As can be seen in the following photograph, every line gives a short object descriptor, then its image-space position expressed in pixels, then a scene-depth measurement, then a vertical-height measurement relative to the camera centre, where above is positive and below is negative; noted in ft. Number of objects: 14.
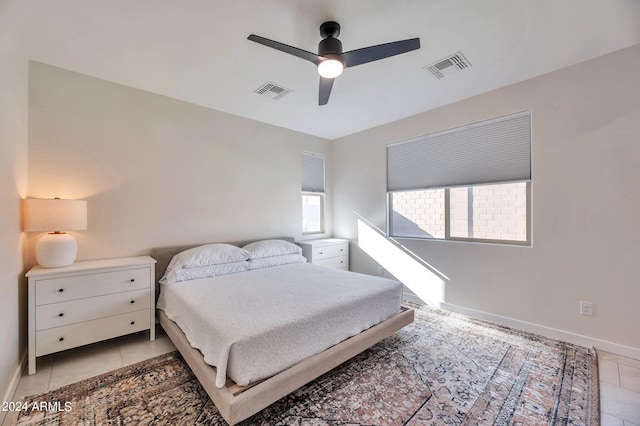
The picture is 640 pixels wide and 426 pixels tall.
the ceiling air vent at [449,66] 7.93 +4.62
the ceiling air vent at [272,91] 9.60 +4.60
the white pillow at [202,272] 8.77 -2.04
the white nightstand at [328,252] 13.56 -2.01
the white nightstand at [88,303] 6.90 -2.53
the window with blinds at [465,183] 9.58 +1.23
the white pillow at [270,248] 11.07 -1.50
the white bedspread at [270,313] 5.24 -2.38
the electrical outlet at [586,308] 8.20 -2.95
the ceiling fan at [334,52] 6.22 +3.89
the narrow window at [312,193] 15.16 +1.21
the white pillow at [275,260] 10.73 -2.00
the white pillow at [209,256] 9.21 -1.54
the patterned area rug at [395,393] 5.41 -4.15
